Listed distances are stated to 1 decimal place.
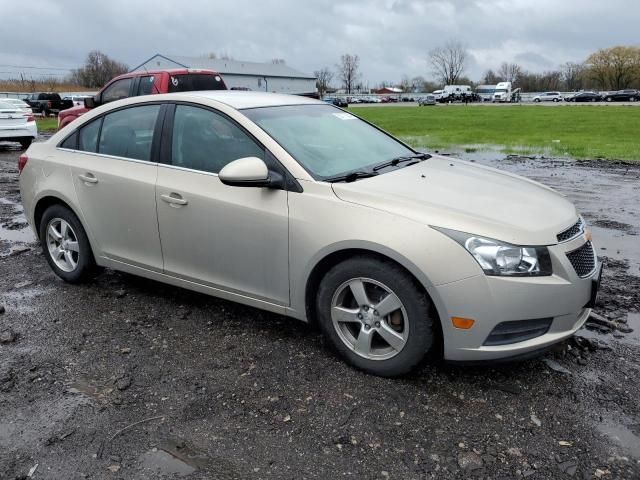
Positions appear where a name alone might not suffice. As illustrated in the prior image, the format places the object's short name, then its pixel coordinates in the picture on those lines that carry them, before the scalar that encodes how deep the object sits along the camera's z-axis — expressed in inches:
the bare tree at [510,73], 5018.2
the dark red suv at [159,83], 490.0
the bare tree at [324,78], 5423.2
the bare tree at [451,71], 5108.3
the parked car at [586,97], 2780.5
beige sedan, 118.6
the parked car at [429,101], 2848.7
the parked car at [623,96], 2704.2
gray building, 3112.7
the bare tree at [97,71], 3432.6
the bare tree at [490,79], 5199.3
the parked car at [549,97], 3016.7
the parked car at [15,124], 623.8
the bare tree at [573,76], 4510.3
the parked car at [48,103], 1568.7
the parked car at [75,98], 1864.2
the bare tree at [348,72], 5418.3
